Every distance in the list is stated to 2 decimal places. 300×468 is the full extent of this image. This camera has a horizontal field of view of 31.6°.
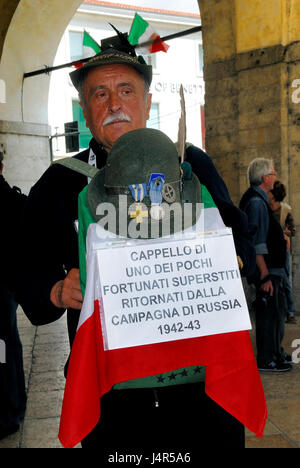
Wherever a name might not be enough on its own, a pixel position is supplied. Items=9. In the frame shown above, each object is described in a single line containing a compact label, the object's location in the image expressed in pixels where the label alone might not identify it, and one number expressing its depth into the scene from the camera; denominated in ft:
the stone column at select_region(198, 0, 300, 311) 20.89
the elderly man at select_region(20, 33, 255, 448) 5.25
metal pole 6.23
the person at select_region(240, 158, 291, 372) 14.94
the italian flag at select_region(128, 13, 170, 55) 5.94
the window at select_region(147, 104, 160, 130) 94.27
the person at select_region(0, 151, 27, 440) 11.14
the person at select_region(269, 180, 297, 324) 15.96
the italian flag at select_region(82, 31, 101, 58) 5.78
